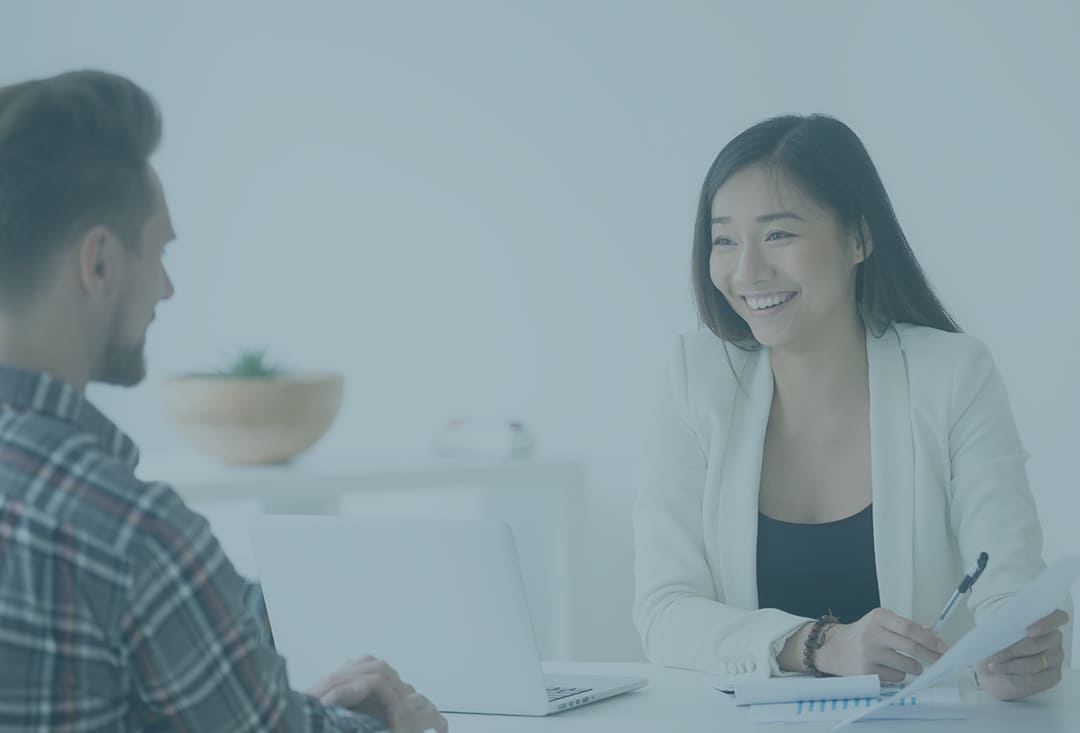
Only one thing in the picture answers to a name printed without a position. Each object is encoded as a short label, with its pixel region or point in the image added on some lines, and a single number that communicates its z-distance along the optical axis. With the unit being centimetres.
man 219
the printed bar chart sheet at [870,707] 267
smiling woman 315
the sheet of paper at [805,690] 273
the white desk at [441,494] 389
